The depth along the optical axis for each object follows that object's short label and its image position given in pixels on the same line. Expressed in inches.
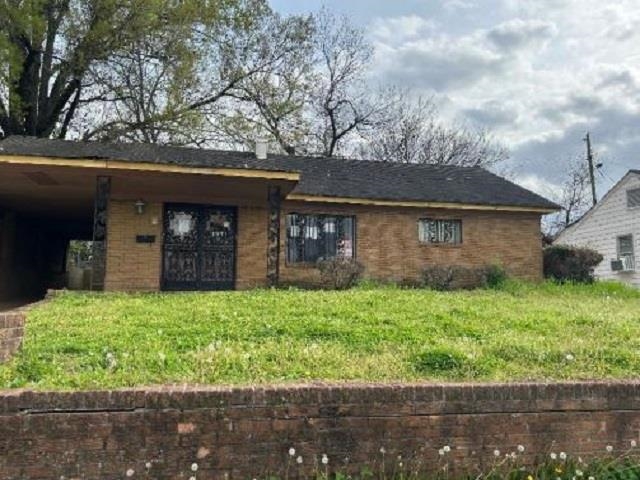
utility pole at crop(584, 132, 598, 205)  1526.8
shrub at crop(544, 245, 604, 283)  723.4
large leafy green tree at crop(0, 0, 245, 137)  808.3
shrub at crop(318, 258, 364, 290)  571.8
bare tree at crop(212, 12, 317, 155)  1058.7
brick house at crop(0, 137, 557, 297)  509.4
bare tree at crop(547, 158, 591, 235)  1739.7
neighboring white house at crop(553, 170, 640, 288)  894.4
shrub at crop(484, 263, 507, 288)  660.1
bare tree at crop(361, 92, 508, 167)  1434.5
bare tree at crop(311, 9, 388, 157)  1288.1
